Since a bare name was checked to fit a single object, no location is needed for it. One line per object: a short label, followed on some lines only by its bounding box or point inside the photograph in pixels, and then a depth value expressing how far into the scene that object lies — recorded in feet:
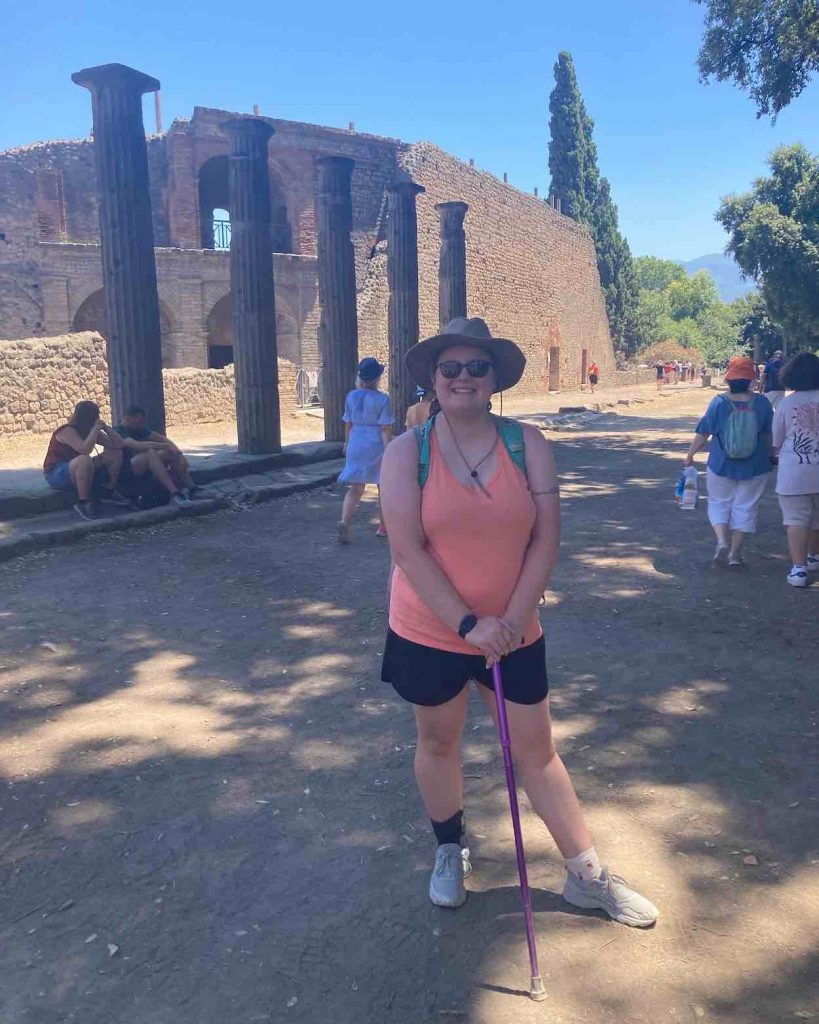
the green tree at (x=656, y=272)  354.95
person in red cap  20.18
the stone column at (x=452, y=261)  56.70
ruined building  79.46
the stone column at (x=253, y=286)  36.65
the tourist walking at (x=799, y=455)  19.20
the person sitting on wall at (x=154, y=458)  27.61
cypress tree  152.46
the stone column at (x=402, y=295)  48.73
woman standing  7.84
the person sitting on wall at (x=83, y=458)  25.90
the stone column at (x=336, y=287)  42.60
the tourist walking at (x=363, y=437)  24.43
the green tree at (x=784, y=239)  79.82
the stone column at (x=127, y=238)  28.99
